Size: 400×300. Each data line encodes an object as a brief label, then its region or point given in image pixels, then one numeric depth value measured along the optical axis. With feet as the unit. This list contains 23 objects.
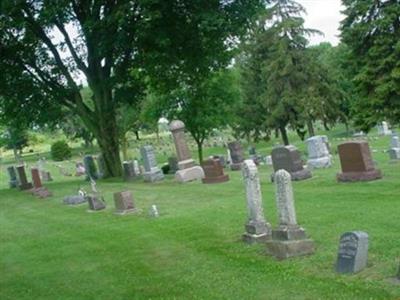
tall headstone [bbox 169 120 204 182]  83.20
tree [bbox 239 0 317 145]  132.87
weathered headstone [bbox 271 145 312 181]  65.77
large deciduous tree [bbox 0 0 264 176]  83.82
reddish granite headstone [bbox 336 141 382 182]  57.11
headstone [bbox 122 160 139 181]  94.02
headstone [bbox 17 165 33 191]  100.36
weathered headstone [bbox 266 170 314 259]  32.37
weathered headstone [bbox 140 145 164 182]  88.38
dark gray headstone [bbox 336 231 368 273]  27.50
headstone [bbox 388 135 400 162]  75.77
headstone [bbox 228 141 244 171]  93.25
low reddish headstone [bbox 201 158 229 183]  73.97
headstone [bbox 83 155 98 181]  110.16
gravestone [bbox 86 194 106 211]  62.03
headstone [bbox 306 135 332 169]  78.54
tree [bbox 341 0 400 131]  102.73
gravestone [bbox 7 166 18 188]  112.78
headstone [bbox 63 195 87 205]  69.51
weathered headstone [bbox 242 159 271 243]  37.06
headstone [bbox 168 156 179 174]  105.45
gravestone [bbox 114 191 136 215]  56.90
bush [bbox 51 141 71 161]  230.89
